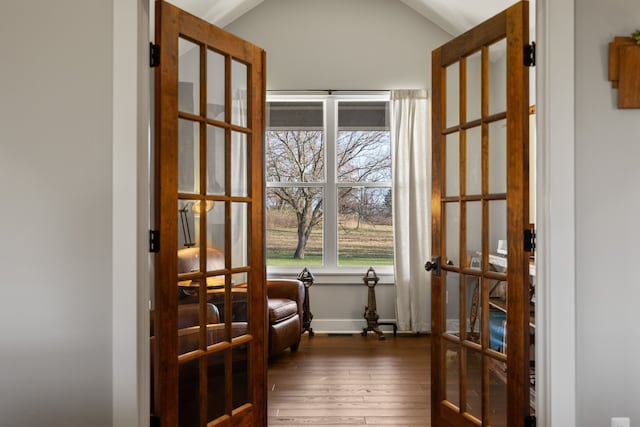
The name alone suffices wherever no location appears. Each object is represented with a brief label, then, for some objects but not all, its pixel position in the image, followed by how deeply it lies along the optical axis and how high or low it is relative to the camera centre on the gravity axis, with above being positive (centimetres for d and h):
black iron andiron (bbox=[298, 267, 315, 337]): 474 -88
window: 523 +38
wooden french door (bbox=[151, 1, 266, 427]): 192 -6
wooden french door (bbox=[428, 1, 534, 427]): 193 -5
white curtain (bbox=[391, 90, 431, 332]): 491 +10
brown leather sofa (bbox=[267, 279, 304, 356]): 388 -84
